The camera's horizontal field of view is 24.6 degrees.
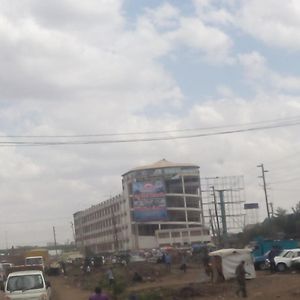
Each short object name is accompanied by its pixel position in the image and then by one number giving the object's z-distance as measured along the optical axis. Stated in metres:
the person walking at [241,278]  27.91
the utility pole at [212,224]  119.88
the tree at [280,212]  103.86
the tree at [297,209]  97.71
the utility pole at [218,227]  99.16
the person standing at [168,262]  57.73
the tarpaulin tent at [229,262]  37.41
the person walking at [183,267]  56.17
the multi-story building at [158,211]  114.69
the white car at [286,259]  43.12
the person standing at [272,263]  43.53
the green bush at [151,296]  26.20
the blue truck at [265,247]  49.75
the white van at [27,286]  23.75
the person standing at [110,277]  34.57
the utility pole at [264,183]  91.61
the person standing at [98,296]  16.88
